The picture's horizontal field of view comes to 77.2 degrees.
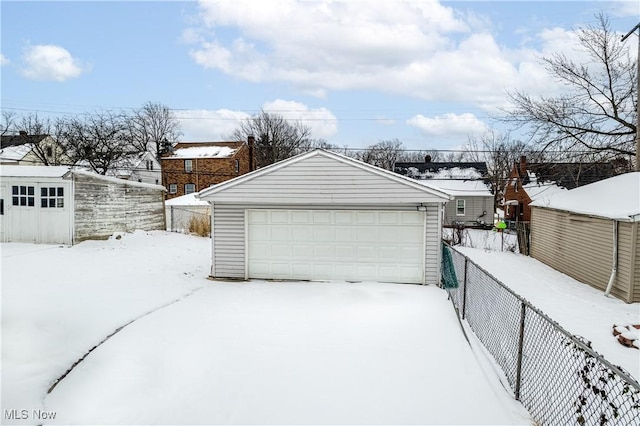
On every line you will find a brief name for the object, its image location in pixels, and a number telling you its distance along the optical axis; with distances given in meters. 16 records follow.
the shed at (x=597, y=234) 10.83
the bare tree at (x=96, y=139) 33.91
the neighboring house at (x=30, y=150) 34.44
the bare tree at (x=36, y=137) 36.00
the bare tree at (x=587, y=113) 17.33
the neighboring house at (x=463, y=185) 33.91
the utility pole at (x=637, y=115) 15.16
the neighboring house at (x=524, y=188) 30.06
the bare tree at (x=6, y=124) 38.66
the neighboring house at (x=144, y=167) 43.31
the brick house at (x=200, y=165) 36.47
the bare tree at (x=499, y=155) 44.22
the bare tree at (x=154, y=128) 48.50
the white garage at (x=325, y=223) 10.60
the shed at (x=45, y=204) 14.73
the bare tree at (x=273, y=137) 43.75
